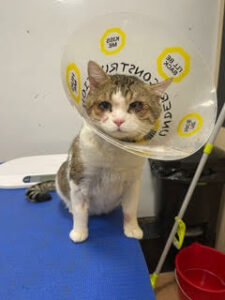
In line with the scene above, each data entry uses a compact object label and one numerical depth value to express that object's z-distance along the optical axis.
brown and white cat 0.64
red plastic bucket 1.18
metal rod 0.82
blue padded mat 0.61
